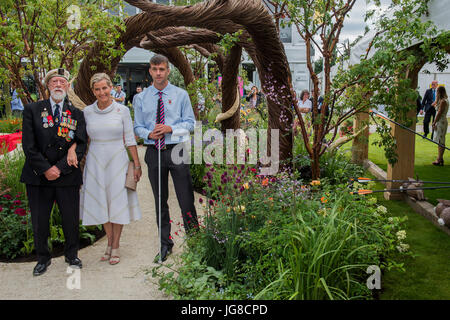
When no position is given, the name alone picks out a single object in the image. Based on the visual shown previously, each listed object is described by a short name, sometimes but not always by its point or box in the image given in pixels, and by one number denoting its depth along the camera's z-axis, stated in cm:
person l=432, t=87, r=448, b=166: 822
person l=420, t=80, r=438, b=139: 1233
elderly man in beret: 344
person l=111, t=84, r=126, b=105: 1412
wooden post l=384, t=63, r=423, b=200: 577
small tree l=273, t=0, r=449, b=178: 410
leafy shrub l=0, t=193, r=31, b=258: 400
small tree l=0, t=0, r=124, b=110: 392
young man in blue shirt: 372
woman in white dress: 371
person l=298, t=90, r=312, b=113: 1045
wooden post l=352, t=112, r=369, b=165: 787
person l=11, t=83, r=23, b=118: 1458
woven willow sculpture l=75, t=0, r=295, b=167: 408
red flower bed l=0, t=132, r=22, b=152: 785
